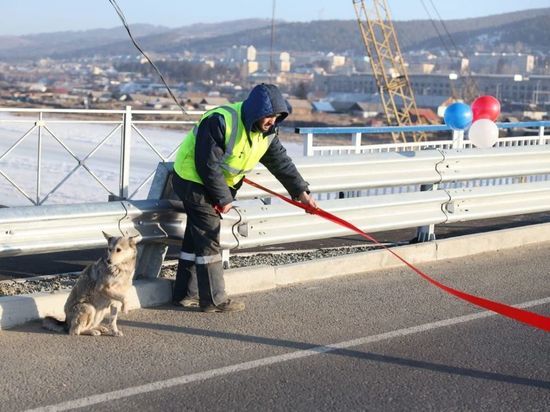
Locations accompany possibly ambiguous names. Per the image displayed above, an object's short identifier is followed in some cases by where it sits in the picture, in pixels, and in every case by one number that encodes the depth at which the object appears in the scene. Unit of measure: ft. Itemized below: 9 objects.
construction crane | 224.53
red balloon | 46.42
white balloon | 39.88
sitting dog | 20.67
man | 22.50
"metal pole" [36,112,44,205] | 41.77
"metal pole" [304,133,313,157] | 38.88
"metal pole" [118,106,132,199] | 41.55
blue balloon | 44.45
